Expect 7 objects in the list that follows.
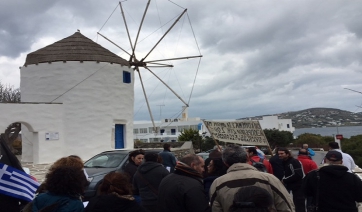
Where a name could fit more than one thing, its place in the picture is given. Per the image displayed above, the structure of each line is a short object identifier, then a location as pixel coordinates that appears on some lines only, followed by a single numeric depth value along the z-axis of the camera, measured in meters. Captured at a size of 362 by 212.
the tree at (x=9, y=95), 36.46
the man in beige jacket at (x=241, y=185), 3.52
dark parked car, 9.09
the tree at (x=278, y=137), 43.62
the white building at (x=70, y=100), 18.14
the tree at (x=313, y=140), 34.36
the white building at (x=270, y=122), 71.94
